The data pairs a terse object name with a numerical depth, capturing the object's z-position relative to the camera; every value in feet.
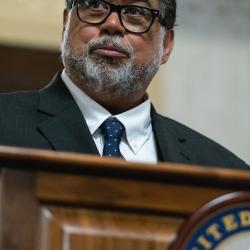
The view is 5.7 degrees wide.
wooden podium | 9.36
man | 10.76
